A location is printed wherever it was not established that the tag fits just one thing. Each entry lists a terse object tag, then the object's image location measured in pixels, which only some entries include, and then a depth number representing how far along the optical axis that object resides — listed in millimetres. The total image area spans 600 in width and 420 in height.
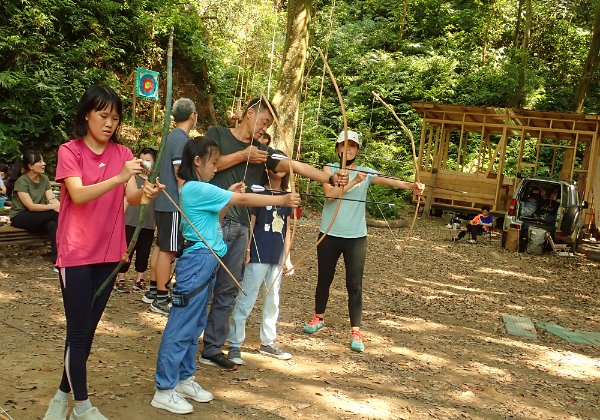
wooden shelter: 16828
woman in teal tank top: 4855
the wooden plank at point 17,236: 6677
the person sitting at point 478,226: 13758
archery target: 8469
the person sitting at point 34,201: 6512
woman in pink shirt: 2934
